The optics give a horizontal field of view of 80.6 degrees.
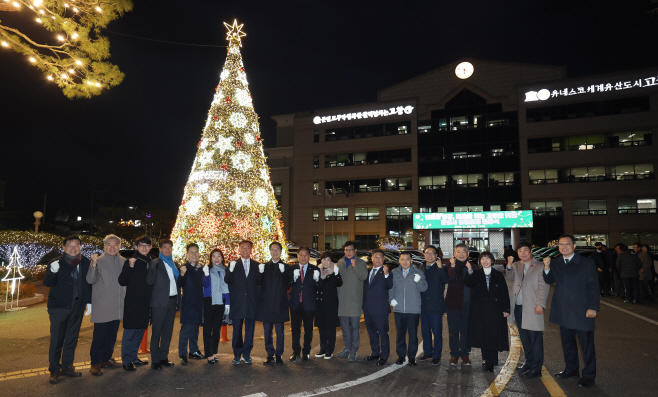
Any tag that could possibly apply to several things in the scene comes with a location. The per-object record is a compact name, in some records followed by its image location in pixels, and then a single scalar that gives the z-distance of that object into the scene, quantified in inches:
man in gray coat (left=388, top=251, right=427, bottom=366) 237.9
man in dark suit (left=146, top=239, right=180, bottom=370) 226.4
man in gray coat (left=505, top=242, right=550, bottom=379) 211.3
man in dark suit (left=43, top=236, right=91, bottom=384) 205.3
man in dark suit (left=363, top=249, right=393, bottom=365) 243.8
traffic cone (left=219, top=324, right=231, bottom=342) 305.0
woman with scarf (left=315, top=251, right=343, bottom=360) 249.4
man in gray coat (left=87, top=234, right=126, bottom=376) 217.2
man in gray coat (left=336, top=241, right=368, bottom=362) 249.8
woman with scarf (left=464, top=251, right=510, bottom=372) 219.8
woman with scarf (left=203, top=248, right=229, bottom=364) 241.1
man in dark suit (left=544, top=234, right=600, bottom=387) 203.8
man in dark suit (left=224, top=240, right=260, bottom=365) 237.3
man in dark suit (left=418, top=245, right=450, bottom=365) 241.3
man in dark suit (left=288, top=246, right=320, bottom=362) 249.1
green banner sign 1434.5
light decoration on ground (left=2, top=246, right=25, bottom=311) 410.0
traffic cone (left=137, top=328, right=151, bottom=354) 261.3
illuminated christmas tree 478.6
